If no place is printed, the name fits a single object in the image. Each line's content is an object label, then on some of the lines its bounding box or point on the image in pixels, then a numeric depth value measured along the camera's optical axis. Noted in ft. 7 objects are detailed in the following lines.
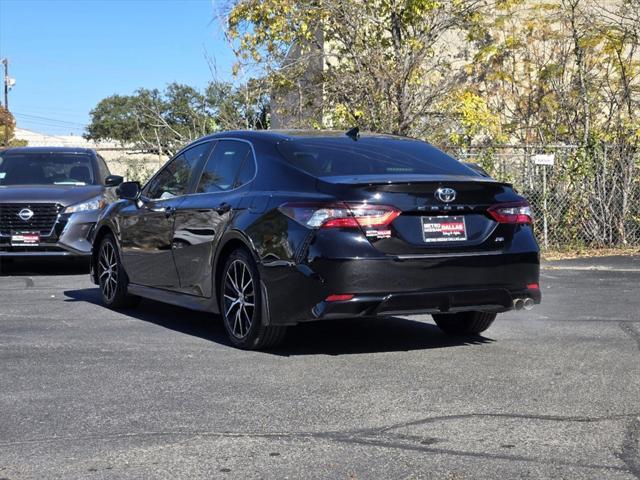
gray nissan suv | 44.68
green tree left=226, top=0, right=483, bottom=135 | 55.01
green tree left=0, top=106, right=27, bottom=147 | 225.05
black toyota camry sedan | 22.50
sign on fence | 52.11
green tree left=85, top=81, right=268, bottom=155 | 60.03
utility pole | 214.90
